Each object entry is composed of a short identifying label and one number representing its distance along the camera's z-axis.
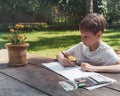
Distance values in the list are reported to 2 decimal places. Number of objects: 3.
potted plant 1.58
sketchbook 1.31
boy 1.48
